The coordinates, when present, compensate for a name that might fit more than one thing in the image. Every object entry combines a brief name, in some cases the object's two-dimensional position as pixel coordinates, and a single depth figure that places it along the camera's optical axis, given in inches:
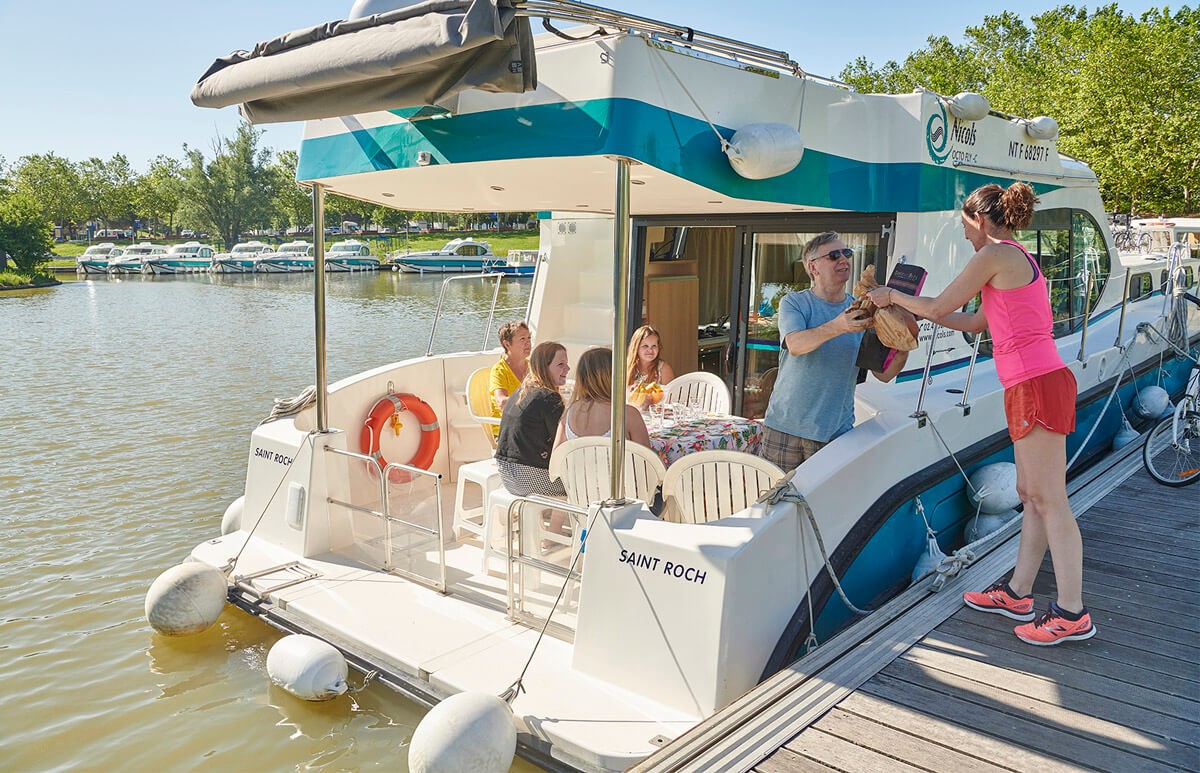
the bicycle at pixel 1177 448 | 220.7
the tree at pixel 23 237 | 1601.9
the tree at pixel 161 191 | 2741.1
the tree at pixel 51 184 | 2751.0
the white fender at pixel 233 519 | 208.7
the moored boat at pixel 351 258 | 1962.4
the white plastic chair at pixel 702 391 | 211.8
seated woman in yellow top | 220.7
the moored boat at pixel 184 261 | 1948.8
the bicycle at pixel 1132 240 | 393.1
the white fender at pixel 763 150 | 138.2
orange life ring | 212.7
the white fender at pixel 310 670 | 143.9
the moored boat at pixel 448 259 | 1785.2
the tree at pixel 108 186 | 2839.6
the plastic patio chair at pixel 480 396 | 228.4
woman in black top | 171.0
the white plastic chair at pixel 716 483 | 139.9
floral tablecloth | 175.0
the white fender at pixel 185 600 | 166.4
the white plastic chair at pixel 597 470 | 150.9
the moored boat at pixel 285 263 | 1964.8
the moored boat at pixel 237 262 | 1941.4
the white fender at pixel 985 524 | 188.7
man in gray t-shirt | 143.7
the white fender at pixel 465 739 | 110.0
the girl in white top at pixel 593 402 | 163.2
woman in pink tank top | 124.4
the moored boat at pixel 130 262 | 1919.3
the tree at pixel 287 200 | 2753.4
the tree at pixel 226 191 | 2647.6
